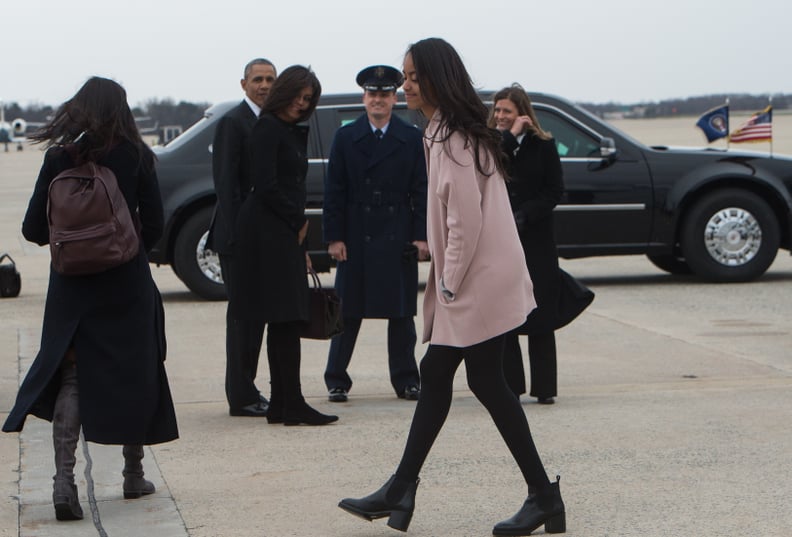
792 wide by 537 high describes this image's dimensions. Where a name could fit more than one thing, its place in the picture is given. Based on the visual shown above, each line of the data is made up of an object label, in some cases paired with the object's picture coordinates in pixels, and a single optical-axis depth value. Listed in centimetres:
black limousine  2380
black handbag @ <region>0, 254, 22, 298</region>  2479
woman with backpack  1003
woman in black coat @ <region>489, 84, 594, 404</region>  1387
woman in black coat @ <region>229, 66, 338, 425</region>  1312
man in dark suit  1353
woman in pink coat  916
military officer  1452
